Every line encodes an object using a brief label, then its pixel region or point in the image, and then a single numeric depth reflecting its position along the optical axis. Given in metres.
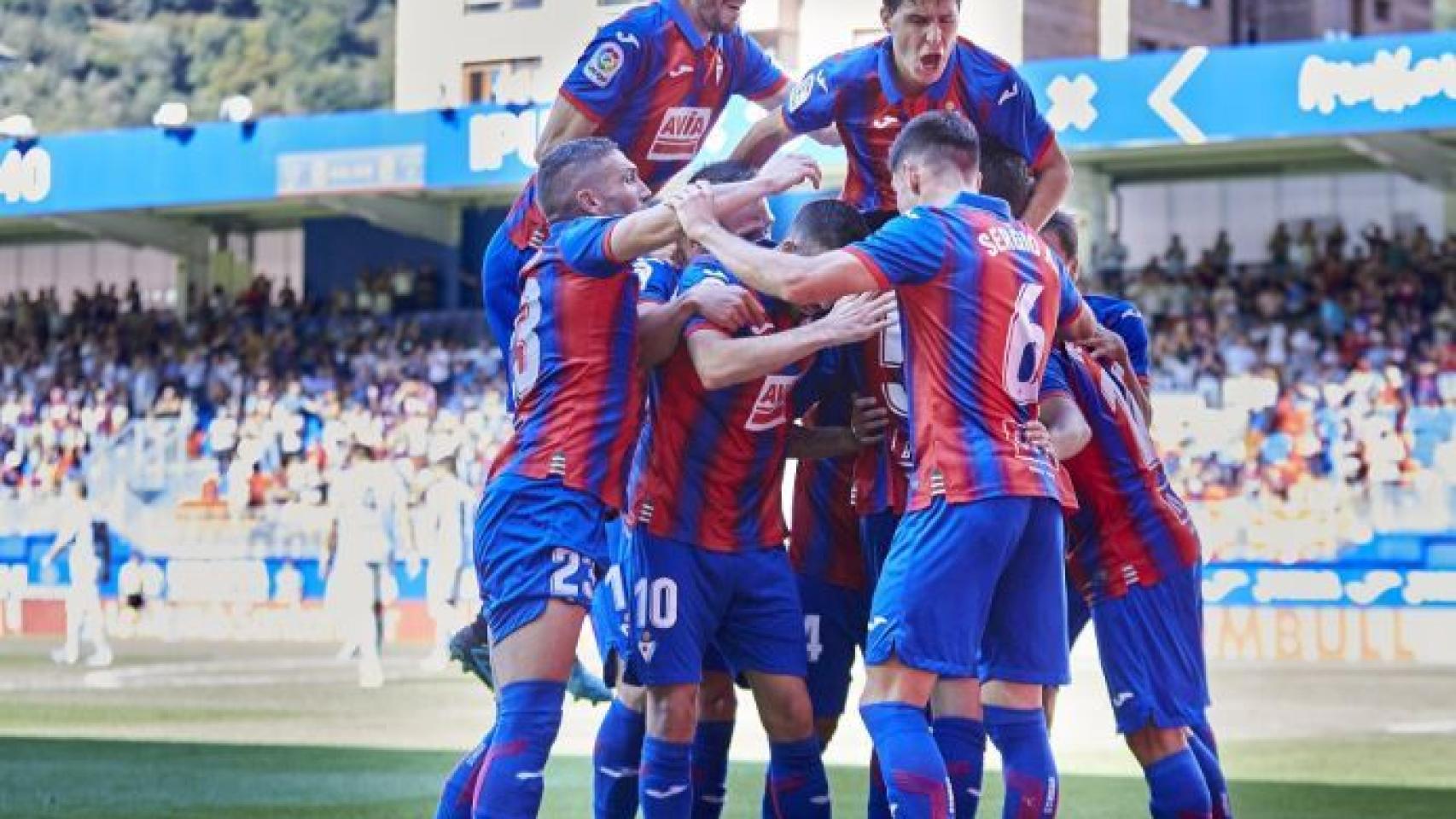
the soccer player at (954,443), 13.54
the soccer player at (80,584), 45.25
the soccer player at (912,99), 15.62
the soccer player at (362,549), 40.94
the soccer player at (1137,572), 14.81
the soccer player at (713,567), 14.93
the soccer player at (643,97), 16.80
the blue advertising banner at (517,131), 57.78
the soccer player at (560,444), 13.84
